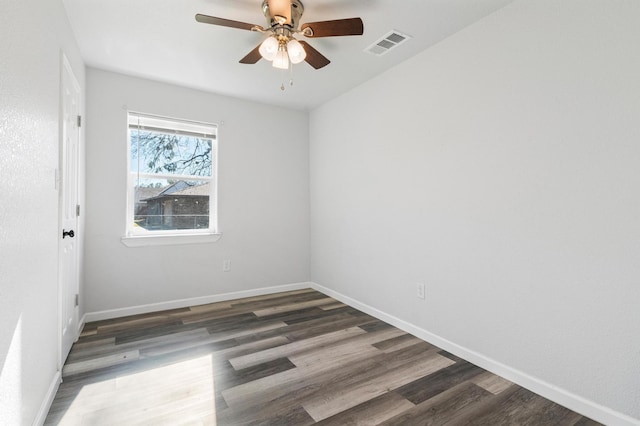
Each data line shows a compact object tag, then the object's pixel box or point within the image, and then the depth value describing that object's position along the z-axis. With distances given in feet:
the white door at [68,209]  6.87
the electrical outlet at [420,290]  9.02
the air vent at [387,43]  8.12
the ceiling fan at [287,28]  6.27
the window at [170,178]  11.11
